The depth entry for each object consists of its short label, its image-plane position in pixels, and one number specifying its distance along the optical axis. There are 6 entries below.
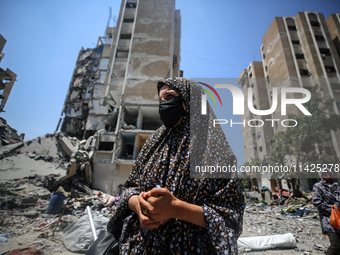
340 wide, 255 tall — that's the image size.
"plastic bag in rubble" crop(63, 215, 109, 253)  3.31
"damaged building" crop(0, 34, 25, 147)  14.25
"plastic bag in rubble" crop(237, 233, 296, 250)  3.39
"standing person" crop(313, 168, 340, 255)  2.41
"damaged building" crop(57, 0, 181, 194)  13.61
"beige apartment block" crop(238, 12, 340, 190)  22.30
